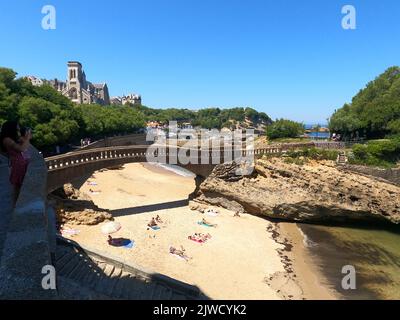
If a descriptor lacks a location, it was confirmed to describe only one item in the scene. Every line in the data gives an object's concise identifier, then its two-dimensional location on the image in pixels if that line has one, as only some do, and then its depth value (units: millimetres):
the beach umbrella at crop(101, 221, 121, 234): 21594
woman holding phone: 7145
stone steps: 10812
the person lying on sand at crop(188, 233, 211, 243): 22359
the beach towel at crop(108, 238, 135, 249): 20172
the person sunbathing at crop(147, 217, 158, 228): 24000
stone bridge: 22453
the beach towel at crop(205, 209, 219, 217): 27114
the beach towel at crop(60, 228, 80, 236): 20100
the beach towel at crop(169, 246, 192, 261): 19664
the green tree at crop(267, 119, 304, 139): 45281
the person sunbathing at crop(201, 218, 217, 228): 24938
